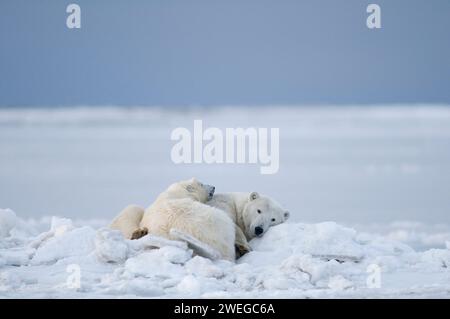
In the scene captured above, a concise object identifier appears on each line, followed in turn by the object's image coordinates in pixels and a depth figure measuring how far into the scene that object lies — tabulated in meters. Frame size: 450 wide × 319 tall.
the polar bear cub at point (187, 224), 12.58
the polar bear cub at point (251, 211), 14.11
